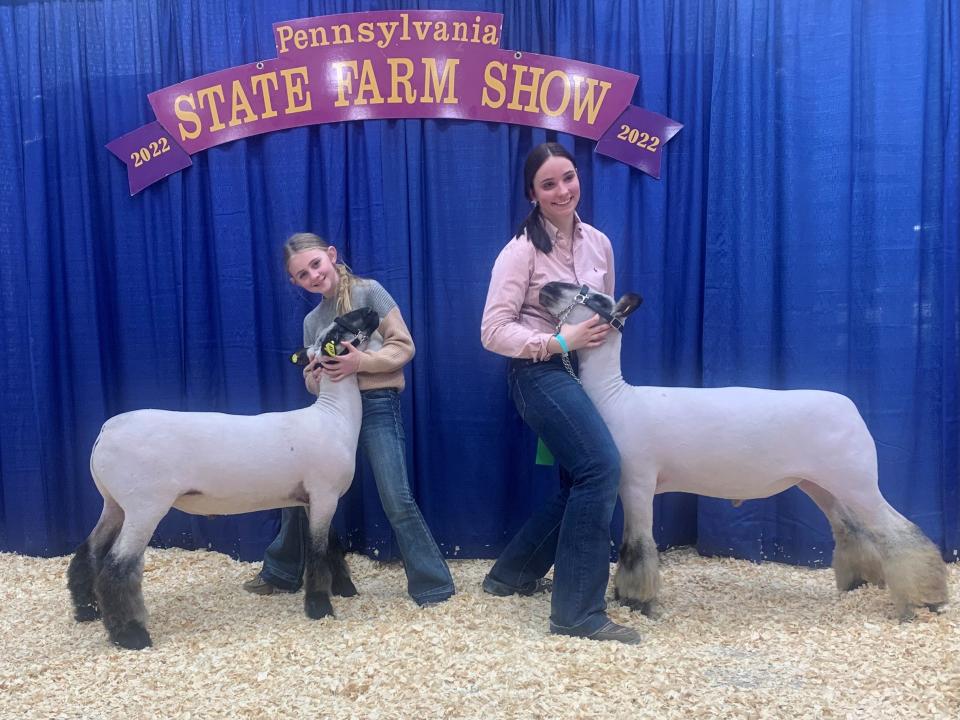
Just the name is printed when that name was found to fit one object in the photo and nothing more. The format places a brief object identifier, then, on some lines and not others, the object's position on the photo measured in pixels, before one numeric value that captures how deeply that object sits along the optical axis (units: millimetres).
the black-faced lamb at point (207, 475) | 2424
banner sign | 3172
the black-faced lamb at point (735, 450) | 2459
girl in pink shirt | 2340
